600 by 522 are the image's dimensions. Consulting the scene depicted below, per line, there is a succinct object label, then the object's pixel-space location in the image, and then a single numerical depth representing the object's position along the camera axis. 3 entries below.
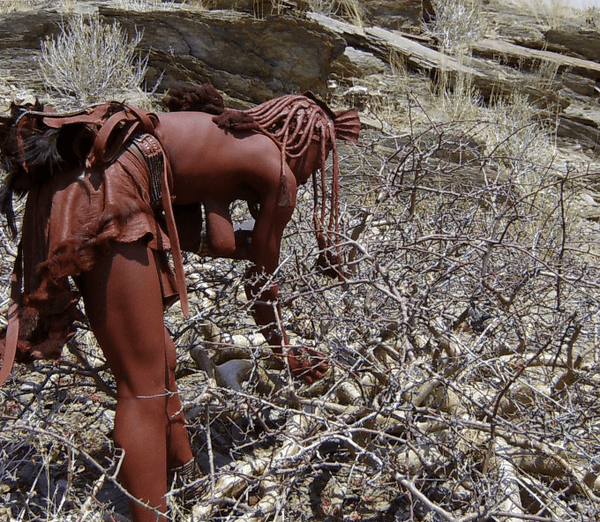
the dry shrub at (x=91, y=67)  6.37
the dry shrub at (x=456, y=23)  9.84
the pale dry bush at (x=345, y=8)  9.37
